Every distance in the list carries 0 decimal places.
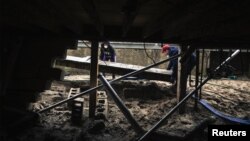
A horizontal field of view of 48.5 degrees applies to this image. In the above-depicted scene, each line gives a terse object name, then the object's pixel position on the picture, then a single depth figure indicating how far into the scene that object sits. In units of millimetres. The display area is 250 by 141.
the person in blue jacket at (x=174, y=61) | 8000
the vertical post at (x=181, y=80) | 6684
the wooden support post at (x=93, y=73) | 6020
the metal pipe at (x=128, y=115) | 3877
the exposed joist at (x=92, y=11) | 2676
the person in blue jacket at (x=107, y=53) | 10727
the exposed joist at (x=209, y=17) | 2541
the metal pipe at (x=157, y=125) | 3768
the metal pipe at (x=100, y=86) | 4653
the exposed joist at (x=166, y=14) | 2714
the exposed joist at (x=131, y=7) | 2617
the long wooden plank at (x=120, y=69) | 7773
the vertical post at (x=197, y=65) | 6203
